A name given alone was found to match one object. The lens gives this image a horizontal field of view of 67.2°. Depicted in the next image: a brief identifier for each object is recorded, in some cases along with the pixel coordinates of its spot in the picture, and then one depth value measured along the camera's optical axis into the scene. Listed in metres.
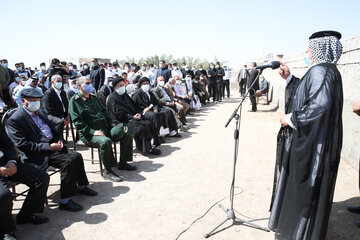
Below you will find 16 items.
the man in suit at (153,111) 6.69
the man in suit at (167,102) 7.97
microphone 2.84
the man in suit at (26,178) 3.07
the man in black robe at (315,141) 2.34
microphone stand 2.95
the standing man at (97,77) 10.88
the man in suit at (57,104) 5.76
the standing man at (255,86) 10.22
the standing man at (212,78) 14.90
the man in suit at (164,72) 12.81
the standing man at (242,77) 16.31
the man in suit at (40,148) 3.43
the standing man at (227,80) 17.55
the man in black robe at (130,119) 5.72
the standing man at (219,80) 15.28
